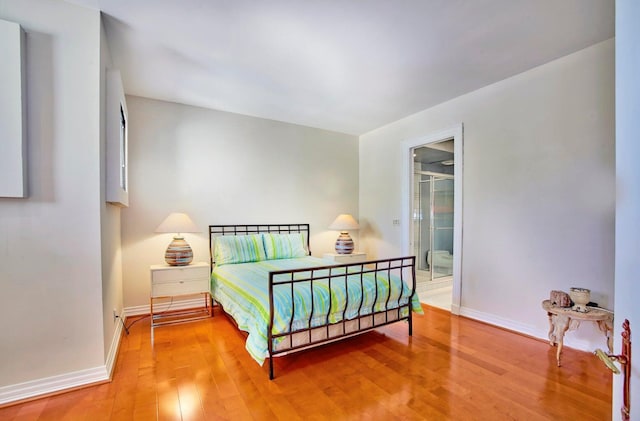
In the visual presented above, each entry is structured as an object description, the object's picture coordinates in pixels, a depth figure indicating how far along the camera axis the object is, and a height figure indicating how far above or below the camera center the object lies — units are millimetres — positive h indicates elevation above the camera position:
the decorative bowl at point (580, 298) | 2418 -761
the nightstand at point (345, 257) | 4497 -784
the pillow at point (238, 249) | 3714 -539
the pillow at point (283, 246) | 4020 -541
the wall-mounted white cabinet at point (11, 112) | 1822 +589
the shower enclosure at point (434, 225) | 5164 -345
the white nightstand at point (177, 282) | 3176 -819
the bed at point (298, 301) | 2254 -814
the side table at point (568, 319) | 2297 -921
